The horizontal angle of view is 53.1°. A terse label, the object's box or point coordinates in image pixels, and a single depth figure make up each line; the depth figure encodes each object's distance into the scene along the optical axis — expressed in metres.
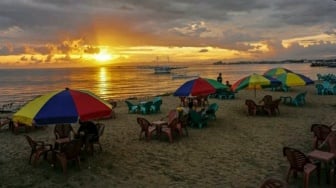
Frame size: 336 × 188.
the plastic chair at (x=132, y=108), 18.29
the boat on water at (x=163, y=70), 112.00
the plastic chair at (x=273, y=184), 5.43
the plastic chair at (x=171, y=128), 11.28
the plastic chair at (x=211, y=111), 14.64
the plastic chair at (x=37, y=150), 8.84
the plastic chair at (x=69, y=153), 8.13
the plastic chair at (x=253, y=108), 15.88
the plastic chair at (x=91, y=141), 9.27
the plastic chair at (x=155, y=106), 17.88
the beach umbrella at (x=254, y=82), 14.97
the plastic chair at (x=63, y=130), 9.82
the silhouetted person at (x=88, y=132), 9.23
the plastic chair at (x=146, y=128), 11.59
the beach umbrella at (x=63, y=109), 7.20
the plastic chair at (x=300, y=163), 7.10
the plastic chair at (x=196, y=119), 13.40
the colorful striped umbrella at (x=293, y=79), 16.17
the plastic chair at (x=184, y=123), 12.23
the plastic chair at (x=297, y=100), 18.77
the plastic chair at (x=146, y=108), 17.52
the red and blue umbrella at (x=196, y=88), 12.67
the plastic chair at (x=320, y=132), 9.69
